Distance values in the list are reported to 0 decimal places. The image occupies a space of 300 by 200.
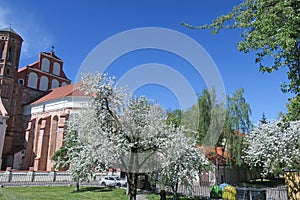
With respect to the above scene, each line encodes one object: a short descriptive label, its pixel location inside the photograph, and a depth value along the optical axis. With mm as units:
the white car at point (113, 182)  24281
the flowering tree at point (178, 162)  13508
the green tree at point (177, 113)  28734
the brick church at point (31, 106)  35281
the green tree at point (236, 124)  26719
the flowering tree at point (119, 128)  12102
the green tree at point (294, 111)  8047
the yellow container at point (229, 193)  15531
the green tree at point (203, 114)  25562
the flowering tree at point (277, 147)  12422
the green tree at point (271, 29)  6363
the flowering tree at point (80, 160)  12986
